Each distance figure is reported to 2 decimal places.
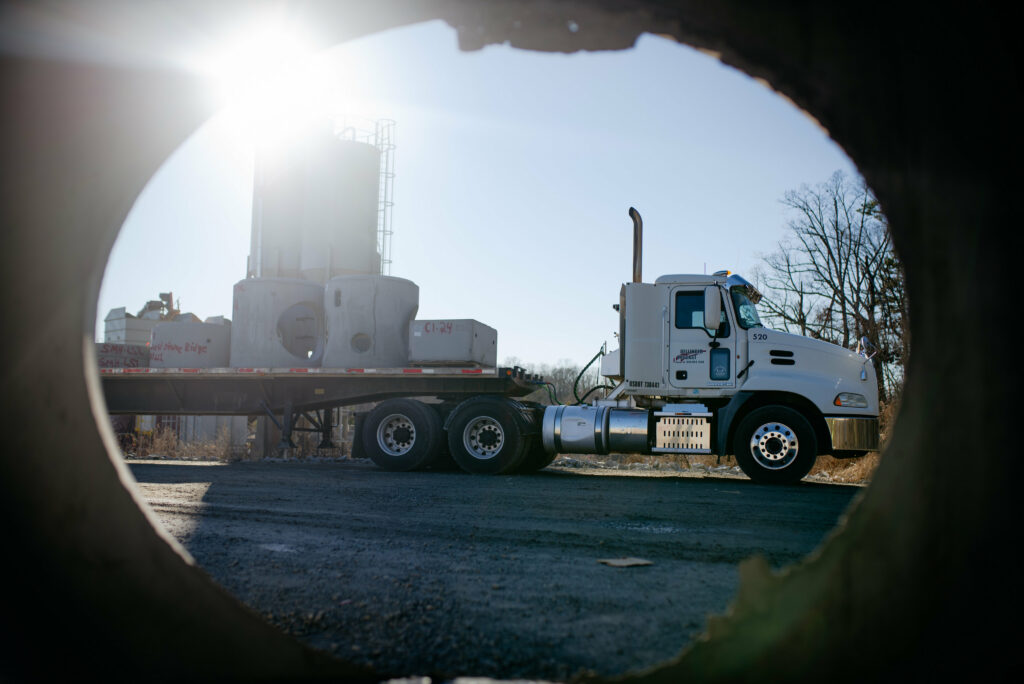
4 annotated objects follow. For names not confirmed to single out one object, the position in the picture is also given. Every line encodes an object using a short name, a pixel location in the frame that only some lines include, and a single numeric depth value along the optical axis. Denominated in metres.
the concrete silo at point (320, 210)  21.47
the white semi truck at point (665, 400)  9.21
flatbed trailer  10.61
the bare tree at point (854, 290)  21.73
